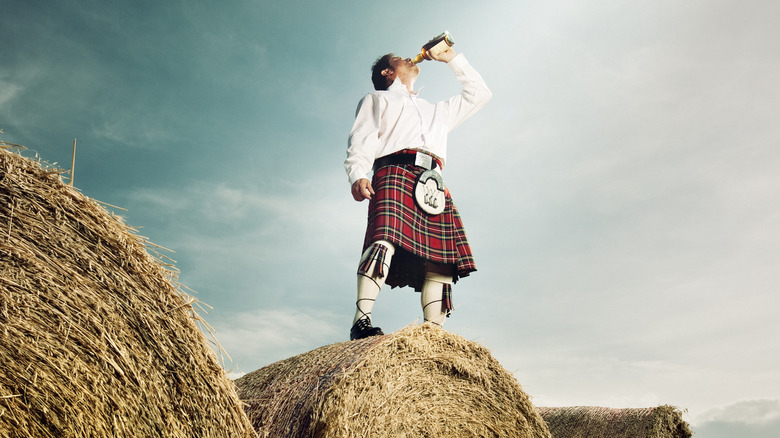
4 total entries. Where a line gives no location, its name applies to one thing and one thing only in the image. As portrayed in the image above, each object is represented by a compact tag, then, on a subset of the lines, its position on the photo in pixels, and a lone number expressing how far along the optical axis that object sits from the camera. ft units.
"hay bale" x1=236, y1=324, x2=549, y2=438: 6.89
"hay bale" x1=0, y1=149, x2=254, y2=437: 5.37
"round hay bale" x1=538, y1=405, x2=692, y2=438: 15.23
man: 10.63
